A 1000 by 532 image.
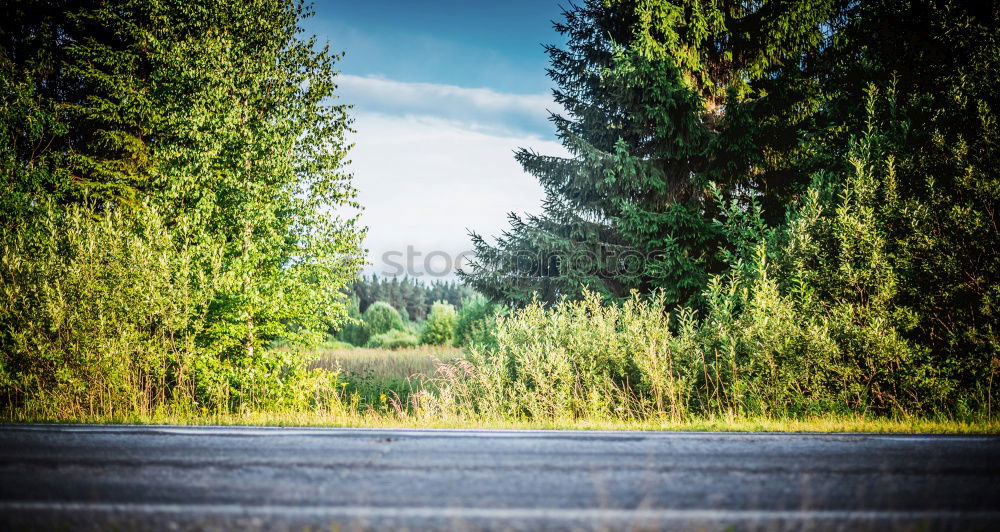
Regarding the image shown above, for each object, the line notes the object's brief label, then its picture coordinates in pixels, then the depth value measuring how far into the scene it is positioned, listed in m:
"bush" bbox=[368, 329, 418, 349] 49.41
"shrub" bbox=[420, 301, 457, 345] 48.31
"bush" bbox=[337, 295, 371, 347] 61.25
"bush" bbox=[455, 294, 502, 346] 34.26
